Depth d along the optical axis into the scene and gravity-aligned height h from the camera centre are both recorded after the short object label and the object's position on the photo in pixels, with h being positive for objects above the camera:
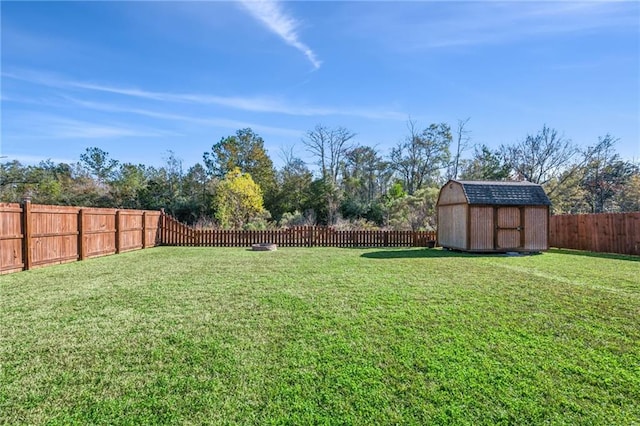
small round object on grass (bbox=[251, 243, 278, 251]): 12.06 -1.29
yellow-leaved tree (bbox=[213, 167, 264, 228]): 21.08 +0.66
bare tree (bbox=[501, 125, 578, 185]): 24.50 +4.10
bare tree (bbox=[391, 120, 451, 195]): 28.55 +4.90
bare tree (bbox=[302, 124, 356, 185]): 29.42 +5.79
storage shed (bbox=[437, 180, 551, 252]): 11.58 -0.26
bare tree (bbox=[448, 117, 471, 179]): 28.48 +5.66
